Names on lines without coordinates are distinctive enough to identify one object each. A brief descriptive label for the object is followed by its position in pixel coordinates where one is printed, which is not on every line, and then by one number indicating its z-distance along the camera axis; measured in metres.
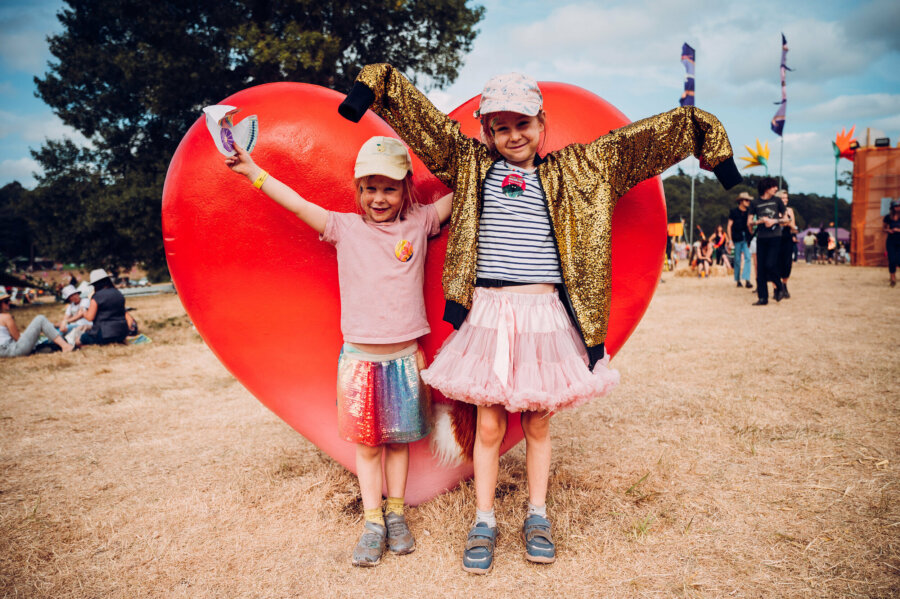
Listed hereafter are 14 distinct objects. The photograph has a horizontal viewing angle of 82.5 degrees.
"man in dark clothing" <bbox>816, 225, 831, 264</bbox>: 23.88
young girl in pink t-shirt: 2.23
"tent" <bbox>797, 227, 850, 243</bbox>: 36.14
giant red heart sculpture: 2.46
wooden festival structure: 19.09
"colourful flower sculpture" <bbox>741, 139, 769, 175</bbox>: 21.84
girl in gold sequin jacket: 2.11
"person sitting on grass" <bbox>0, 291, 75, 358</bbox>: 6.90
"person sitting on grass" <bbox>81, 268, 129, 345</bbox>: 7.52
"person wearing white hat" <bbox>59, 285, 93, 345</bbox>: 7.58
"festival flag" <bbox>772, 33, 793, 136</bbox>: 22.45
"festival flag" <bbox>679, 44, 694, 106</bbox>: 19.77
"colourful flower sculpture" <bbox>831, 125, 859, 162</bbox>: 20.75
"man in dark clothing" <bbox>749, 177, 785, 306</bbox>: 7.95
